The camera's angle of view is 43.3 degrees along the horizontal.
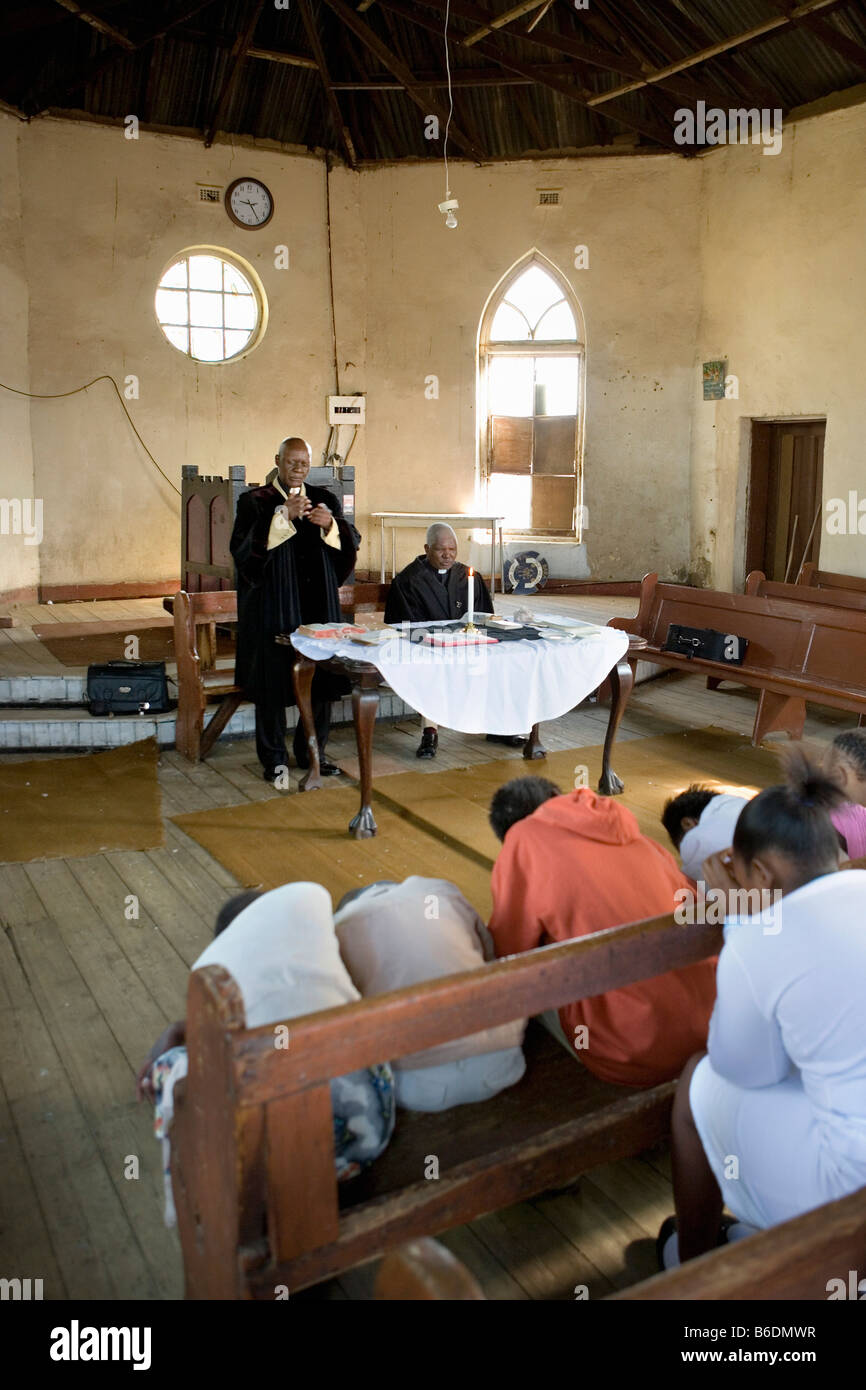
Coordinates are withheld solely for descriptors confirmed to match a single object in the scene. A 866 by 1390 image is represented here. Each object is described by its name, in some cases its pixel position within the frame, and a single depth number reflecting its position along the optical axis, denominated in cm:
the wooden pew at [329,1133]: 178
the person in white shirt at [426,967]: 236
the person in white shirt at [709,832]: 292
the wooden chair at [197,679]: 623
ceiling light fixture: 1107
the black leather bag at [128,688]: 662
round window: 1070
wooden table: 516
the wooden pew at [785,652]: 611
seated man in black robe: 641
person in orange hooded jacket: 256
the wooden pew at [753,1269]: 130
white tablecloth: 511
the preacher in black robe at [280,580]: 590
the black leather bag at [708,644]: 681
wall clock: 1073
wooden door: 1025
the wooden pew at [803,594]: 691
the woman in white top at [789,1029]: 182
